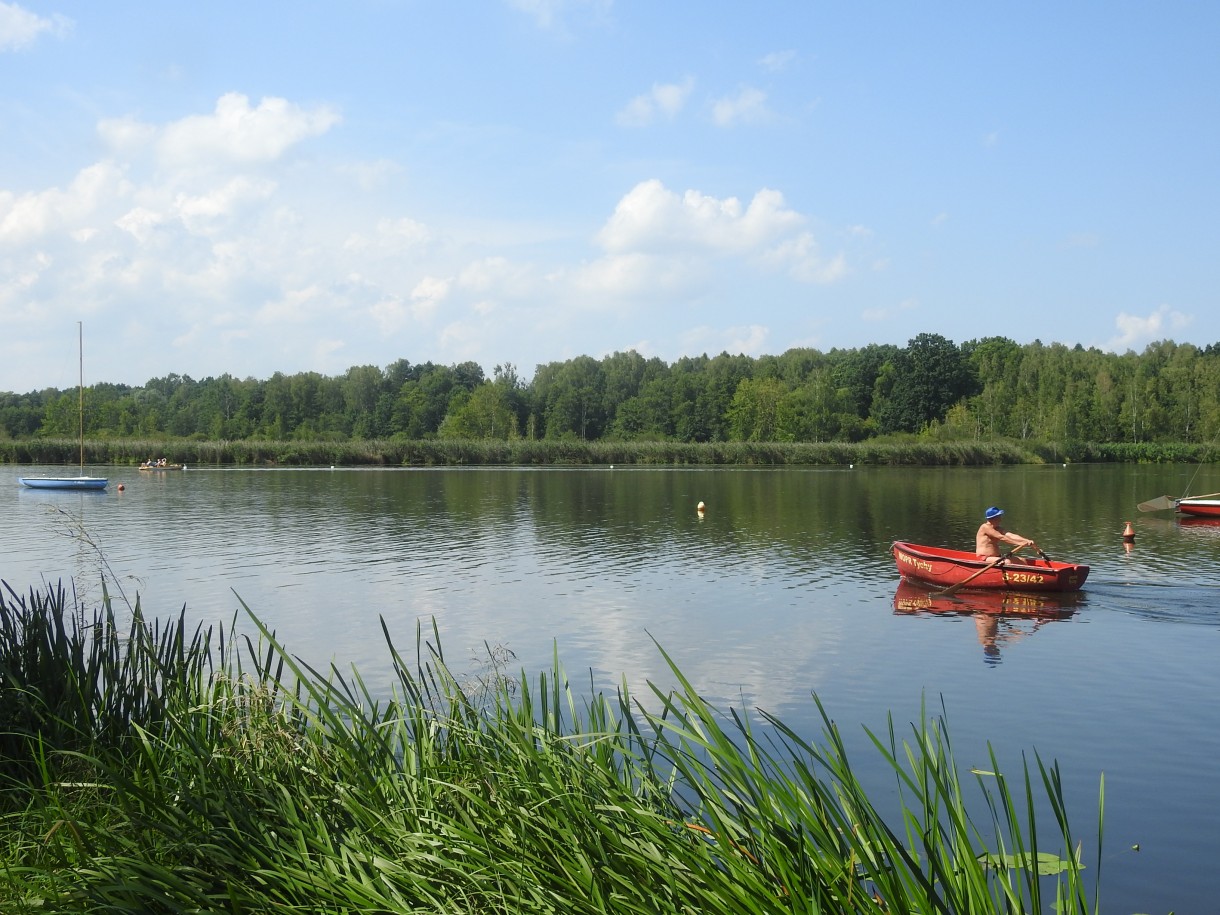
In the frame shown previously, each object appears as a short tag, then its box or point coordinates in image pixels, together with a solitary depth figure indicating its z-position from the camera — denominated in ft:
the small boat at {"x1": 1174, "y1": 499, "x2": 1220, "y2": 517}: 117.08
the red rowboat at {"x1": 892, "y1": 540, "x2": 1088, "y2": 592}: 65.41
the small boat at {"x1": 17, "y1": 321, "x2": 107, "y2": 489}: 160.86
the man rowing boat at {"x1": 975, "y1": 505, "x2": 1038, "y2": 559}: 67.92
